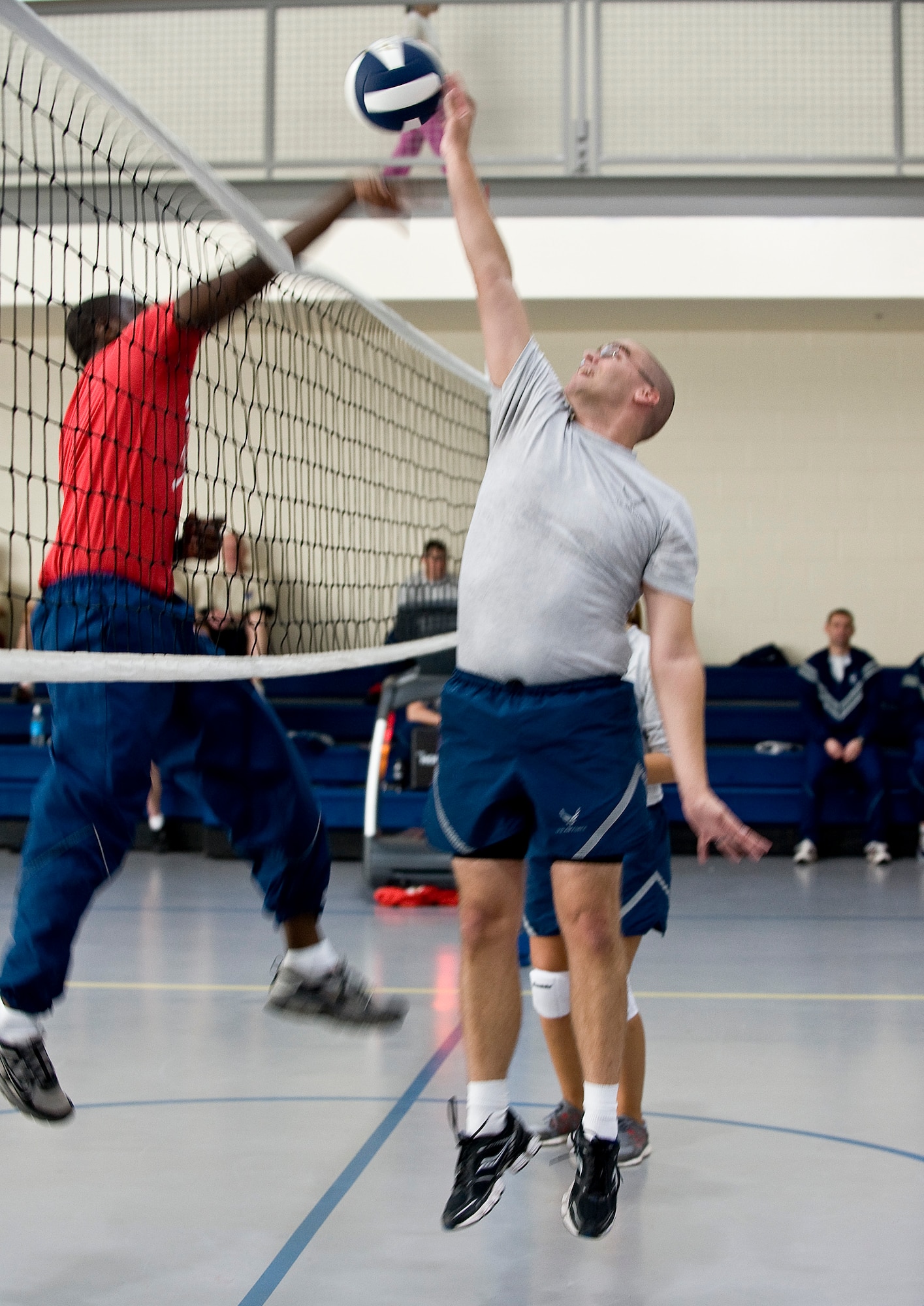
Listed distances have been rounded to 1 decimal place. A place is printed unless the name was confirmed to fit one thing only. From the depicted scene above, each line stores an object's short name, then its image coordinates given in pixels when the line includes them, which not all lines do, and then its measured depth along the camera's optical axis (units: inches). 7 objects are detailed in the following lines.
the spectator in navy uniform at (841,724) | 324.2
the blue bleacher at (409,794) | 333.7
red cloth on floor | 269.0
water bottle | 349.4
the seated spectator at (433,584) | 275.6
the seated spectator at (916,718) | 321.1
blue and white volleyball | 134.9
